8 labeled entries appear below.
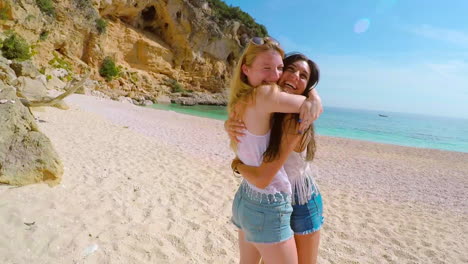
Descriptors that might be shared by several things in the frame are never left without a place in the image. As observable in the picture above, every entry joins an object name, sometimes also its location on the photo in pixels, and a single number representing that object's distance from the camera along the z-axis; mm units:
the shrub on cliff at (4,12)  20348
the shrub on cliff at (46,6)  24291
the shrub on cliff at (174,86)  37400
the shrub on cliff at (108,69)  30188
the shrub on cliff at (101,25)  29344
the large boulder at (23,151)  3602
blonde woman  1353
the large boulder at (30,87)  8802
